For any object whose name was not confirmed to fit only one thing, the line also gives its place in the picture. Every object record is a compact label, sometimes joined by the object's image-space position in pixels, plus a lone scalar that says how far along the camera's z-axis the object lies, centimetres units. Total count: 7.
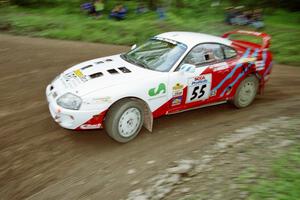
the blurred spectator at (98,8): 1510
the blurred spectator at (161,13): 1451
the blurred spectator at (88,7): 1521
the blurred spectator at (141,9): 1555
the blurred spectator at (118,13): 1469
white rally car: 532
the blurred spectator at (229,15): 1381
